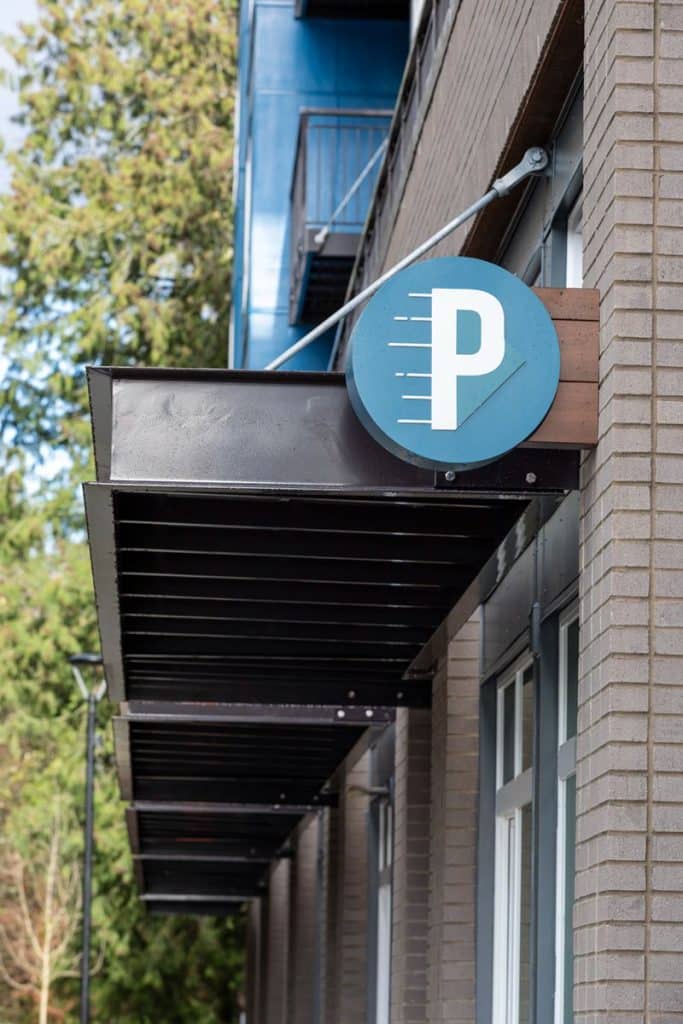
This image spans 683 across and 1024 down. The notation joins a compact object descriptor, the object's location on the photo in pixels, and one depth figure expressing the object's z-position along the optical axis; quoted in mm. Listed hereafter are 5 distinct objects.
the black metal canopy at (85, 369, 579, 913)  6746
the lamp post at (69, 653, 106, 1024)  28500
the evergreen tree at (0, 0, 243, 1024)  36250
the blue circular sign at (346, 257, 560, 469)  6312
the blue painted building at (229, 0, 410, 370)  23297
